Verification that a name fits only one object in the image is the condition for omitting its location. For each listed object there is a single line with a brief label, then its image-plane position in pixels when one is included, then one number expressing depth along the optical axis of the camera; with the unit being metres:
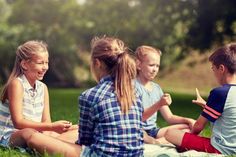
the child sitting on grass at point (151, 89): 5.94
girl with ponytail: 4.18
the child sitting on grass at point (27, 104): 4.89
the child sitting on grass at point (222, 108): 4.84
